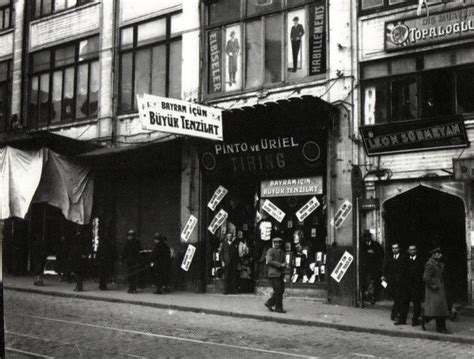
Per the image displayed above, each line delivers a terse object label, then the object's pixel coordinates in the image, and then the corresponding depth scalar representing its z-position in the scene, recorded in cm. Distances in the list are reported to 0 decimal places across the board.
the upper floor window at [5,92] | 2722
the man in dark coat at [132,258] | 1919
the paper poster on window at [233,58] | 1948
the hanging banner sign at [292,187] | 1769
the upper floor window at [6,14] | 2766
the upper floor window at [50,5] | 2486
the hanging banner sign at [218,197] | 1977
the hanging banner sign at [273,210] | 1828
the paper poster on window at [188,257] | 1980
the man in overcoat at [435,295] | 1221
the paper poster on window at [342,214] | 1655
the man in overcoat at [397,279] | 1330
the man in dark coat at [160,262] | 1912
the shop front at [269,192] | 1745
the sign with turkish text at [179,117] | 1639
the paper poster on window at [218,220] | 1970
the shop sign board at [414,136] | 1495
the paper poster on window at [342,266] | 1642
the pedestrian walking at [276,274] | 1498
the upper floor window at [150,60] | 2127
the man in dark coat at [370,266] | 1575
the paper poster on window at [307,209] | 1759
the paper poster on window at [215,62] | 1998
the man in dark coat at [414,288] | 1315
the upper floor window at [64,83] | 2377
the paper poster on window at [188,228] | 1989
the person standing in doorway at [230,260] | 1886
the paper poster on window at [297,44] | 1809
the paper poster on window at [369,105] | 1650
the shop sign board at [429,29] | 1494
